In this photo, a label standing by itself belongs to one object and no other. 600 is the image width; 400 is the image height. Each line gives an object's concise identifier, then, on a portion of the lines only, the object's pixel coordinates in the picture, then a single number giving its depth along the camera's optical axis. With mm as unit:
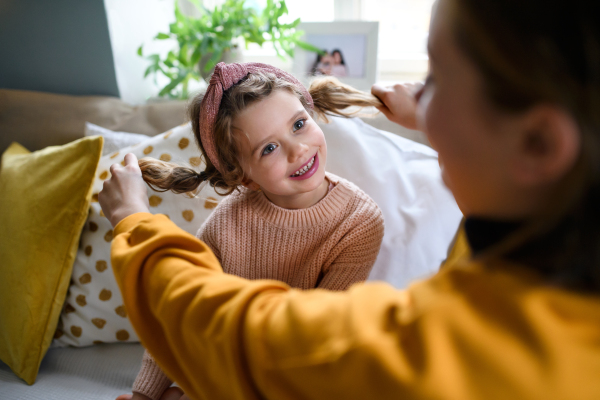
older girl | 333
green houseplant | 1598
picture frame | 1667
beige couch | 1479
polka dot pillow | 1176
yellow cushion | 1117
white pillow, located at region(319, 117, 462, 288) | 1099
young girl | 897
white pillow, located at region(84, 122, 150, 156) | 1367
